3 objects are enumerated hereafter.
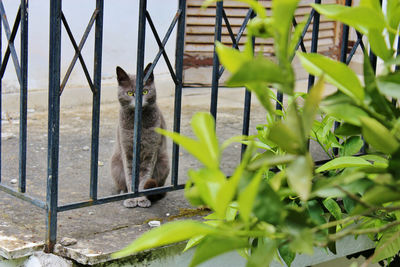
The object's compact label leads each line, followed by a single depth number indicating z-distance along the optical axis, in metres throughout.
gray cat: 3.24
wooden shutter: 5.83
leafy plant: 0.84
